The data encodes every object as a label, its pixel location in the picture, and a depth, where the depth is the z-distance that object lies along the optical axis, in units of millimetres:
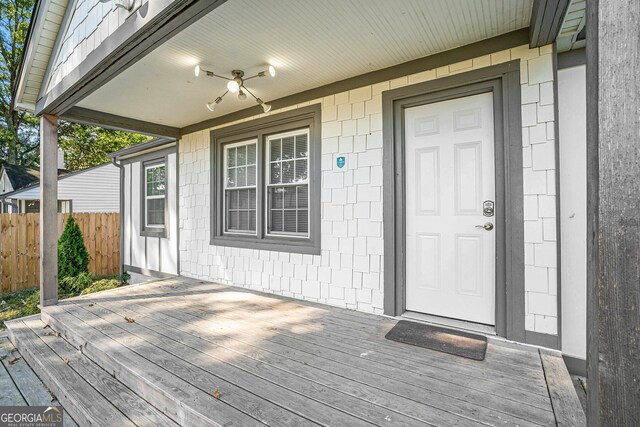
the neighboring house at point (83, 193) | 10422
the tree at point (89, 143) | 15508
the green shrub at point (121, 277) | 6589
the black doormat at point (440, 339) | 2263
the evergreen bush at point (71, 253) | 5613
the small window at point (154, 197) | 5777
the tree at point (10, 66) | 12289
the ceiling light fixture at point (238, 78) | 3033
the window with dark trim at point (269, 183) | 3625
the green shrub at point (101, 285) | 5191
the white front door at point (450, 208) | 2623
